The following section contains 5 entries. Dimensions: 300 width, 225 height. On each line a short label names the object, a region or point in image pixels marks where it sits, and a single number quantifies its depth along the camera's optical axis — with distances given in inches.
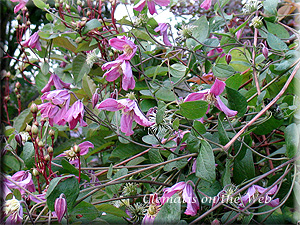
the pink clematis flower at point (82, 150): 21.3
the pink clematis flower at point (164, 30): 26.4
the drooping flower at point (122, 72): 19.8
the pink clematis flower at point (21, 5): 29.2
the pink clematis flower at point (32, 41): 29.0
